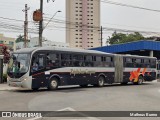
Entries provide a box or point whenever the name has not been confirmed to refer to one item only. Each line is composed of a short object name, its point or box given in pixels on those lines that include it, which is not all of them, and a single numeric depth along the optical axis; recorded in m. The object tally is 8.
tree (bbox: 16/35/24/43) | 151.84
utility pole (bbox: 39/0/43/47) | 31.85
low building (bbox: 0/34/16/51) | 129.57
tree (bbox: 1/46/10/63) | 34.28
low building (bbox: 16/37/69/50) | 113.69
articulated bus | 22.48
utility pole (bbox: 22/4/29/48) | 51.58
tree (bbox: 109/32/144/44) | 91.34
